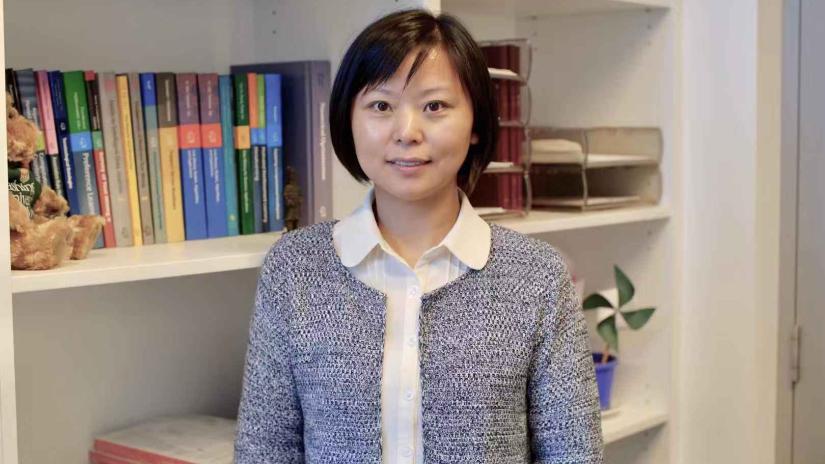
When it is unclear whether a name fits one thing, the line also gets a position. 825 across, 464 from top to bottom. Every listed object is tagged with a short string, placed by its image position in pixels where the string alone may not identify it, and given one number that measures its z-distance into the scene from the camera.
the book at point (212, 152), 1.34
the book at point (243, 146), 1.37
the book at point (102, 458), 1.36
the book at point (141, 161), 1.28
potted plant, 1.69
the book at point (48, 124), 1.20
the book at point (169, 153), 1.30
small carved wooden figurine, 1.36
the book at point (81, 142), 1.23
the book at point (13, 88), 1.17
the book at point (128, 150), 1.27
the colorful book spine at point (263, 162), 1.38
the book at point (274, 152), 1.38
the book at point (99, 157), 1.25
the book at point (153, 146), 1.29
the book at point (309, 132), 1.39
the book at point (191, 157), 1.32
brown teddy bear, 1.06
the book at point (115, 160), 1.26
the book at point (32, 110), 1.19
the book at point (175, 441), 1.31
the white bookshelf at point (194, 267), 1.30
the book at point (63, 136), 1.21
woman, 1.15
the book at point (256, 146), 1.37
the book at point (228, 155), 1.35
